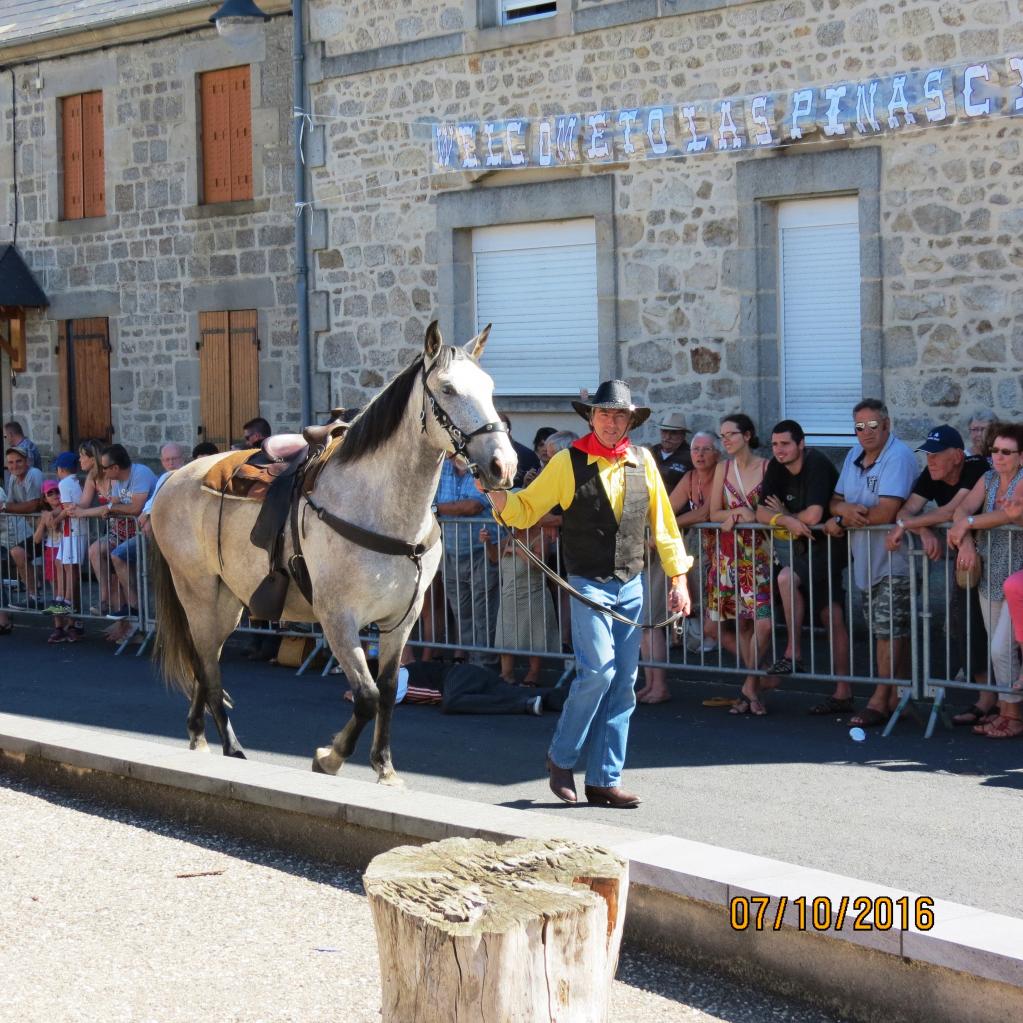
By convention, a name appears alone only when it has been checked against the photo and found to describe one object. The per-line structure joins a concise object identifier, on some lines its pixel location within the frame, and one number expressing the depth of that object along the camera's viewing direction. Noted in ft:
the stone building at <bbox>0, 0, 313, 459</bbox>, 58.03
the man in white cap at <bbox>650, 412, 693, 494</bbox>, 37.17
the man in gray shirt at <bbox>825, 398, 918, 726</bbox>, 31.19
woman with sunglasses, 29.17
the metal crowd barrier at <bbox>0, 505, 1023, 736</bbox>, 30.53
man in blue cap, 30.35
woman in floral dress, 32.96
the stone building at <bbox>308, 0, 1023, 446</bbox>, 40.14
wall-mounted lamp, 48.60
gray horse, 23.50
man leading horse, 24.13
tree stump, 12.50
